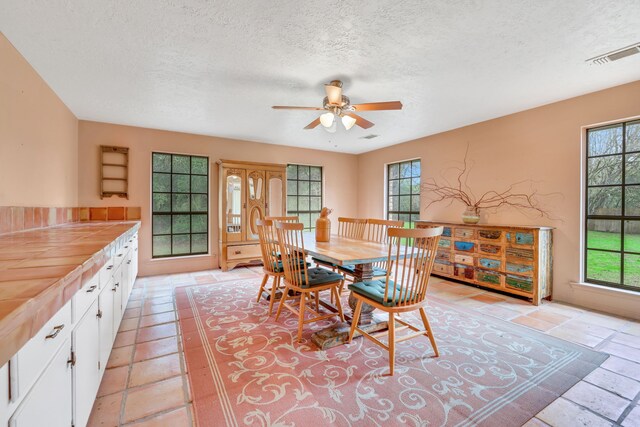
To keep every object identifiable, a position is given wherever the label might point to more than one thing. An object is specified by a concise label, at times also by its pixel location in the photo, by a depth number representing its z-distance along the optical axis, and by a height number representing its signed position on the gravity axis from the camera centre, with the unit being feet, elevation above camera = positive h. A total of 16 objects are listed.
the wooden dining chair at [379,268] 9.41 -1.94
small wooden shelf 13.57 +1.96
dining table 7.12 -1.27
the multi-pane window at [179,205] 14.98 +0.33
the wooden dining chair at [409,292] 6.15 -1.99
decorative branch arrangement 11.86 +0.86
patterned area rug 5.03 -3.68
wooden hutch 15.39 +0.30
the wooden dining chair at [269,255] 9.19 -1.56
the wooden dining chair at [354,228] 11.63 -0.68
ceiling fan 8.26 +3.35
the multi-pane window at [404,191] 17.24 +1.45
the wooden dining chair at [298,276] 7.79 -2.04
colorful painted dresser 10.61 -1.88
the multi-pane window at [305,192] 19.08 +1.39
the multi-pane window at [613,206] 9.48 +0.34
